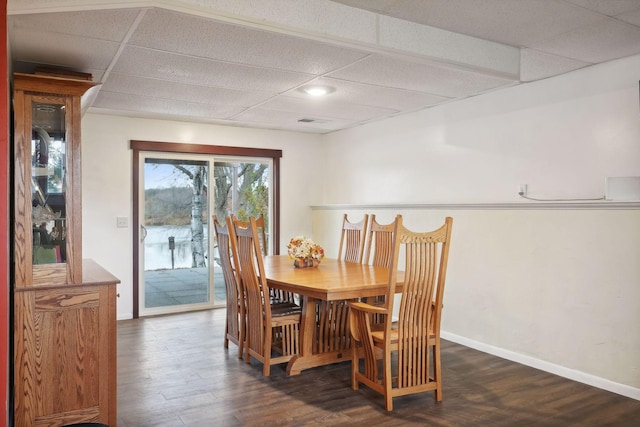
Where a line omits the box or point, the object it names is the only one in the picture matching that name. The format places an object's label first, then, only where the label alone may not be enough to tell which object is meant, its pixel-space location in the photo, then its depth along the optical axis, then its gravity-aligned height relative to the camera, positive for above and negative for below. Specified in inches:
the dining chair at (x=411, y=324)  111.9 -28.8
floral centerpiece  158.7 -15.6
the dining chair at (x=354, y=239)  177.2 -12.5
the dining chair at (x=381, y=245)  165.5 -13.9
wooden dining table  124.6 -23.2
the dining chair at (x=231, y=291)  153.0 -28.3
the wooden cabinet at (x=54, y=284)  98.3 -16.4
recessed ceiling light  154.6 +38.1
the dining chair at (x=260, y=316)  137.9 -32.8
